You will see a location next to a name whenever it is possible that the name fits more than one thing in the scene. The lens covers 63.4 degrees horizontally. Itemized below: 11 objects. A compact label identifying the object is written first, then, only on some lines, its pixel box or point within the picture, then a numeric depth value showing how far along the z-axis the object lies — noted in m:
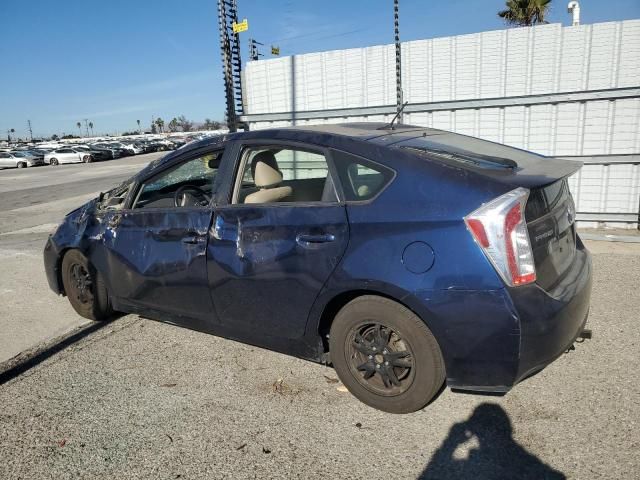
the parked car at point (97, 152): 40.44
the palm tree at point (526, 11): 21.42
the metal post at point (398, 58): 7.13
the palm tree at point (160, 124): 144.95
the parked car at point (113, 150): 42.81
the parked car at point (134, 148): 47.19
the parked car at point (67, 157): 39.75
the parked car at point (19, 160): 37.84
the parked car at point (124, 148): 45.14
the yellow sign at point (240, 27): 11.91
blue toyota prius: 2.48
